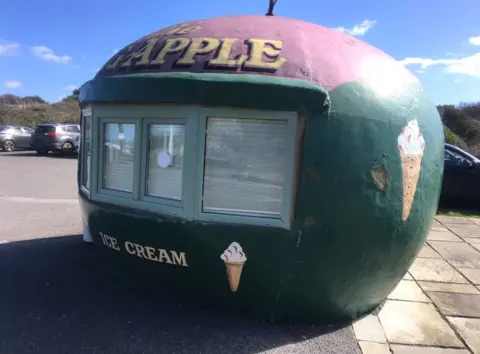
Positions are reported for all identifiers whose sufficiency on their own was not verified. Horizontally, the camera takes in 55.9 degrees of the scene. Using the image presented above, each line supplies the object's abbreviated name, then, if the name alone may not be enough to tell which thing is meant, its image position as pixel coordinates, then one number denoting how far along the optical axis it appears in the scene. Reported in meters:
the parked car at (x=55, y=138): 21.48
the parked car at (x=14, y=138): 24.14
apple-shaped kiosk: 3.52
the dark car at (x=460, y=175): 10.89
